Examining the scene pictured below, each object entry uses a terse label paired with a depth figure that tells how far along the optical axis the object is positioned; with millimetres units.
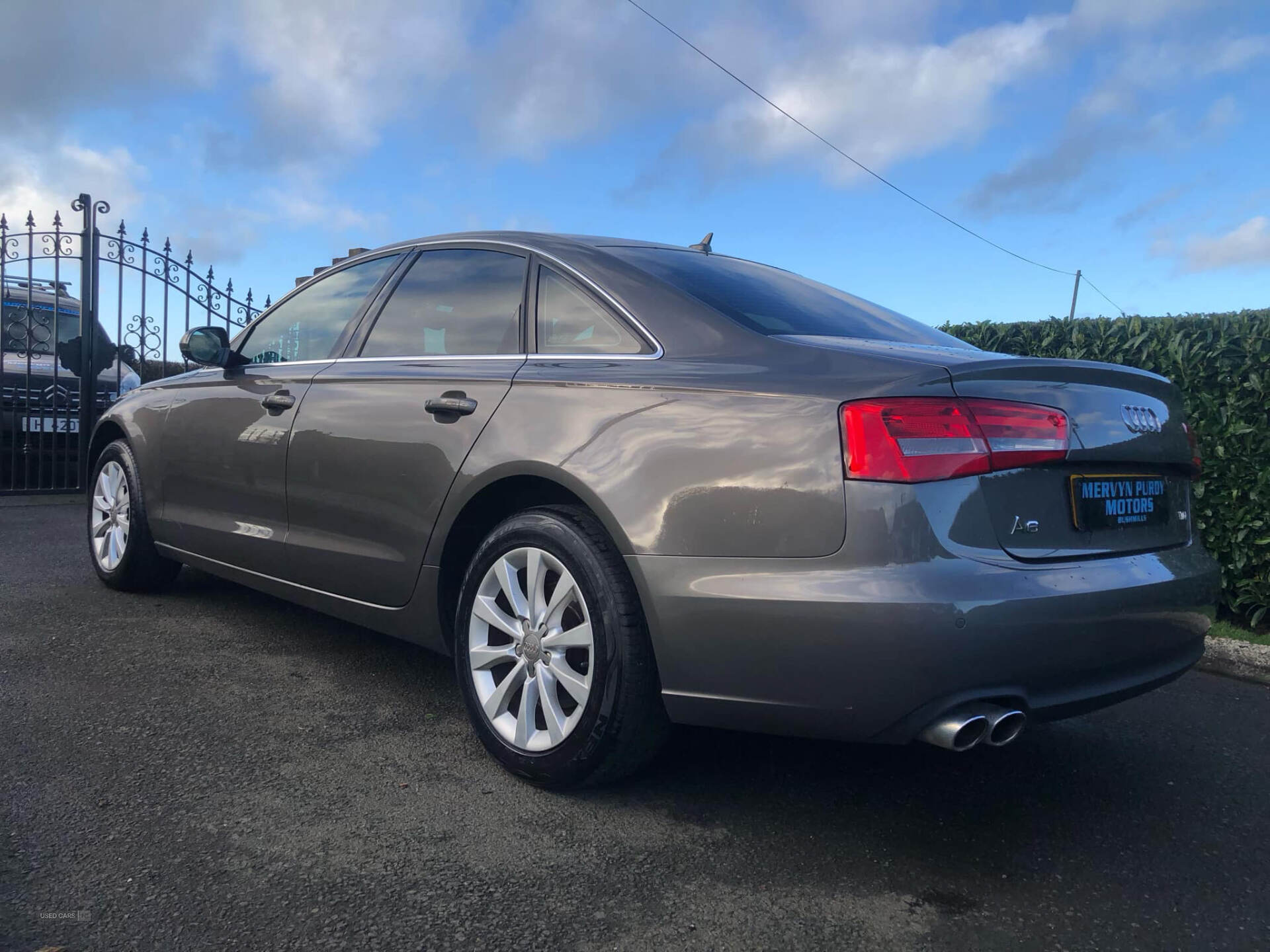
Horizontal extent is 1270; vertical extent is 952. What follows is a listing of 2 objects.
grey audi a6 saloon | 2107
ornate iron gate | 8680
